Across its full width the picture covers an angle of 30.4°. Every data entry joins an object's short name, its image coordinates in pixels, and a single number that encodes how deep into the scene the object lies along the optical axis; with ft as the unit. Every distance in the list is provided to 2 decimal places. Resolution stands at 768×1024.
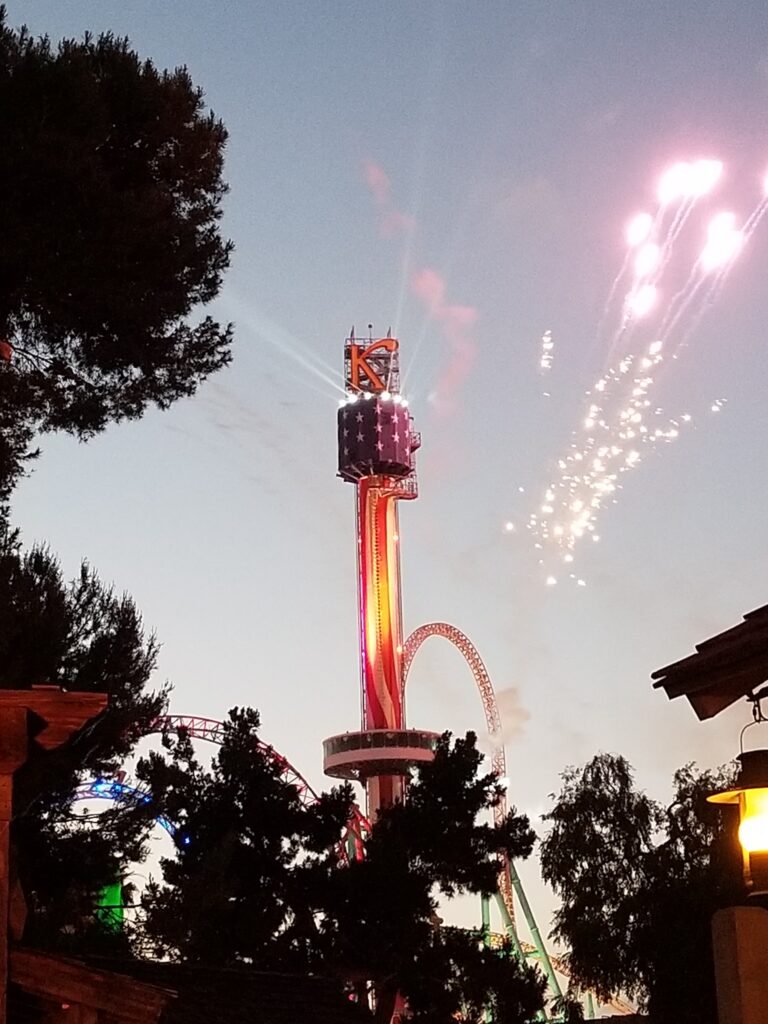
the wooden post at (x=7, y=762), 26.76
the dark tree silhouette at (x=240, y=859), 84.64
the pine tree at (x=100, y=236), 53.98
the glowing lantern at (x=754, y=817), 15.99
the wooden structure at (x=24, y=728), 26.78
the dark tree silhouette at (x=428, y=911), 88.07
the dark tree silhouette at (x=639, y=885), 87.15
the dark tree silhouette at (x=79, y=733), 58.49
